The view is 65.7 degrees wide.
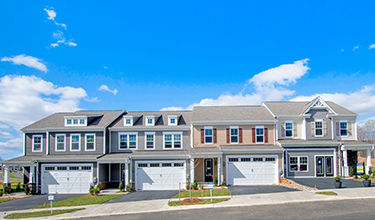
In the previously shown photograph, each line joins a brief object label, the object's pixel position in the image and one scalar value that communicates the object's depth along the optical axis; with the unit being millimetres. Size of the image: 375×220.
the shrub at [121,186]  26562
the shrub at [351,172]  26648
